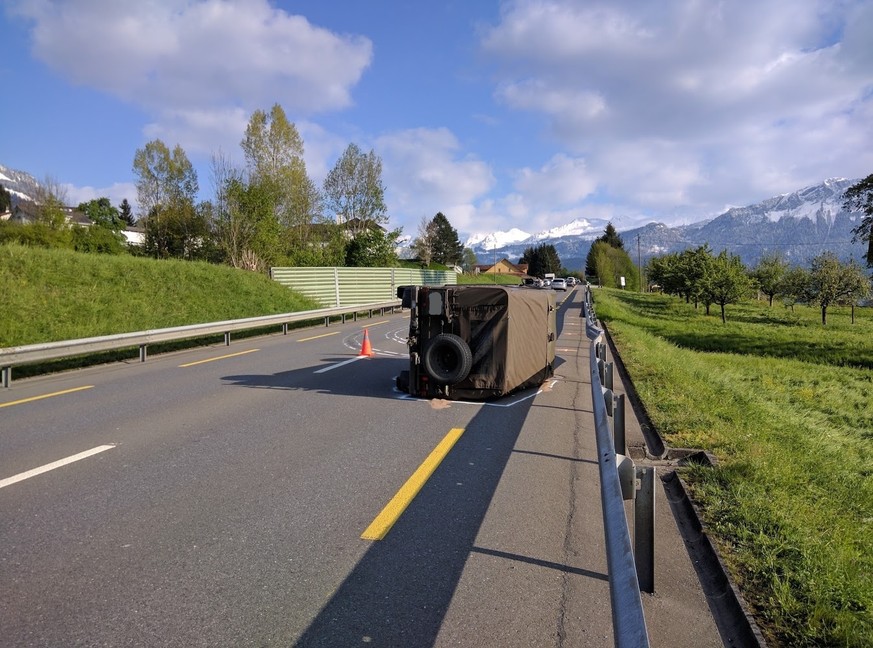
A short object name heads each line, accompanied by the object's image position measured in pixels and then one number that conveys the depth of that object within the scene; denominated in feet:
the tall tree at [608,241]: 424.46
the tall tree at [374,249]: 148.15
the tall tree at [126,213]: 336.37
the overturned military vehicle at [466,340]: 27.12
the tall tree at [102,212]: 218.79
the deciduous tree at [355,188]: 170.30
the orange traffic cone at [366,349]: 44.45
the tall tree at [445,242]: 346.13
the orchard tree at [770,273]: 173.03
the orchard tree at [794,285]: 138.72
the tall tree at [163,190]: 147.84
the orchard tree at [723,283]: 120.98
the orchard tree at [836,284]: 125.90
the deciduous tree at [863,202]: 68.67
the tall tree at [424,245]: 307.99
